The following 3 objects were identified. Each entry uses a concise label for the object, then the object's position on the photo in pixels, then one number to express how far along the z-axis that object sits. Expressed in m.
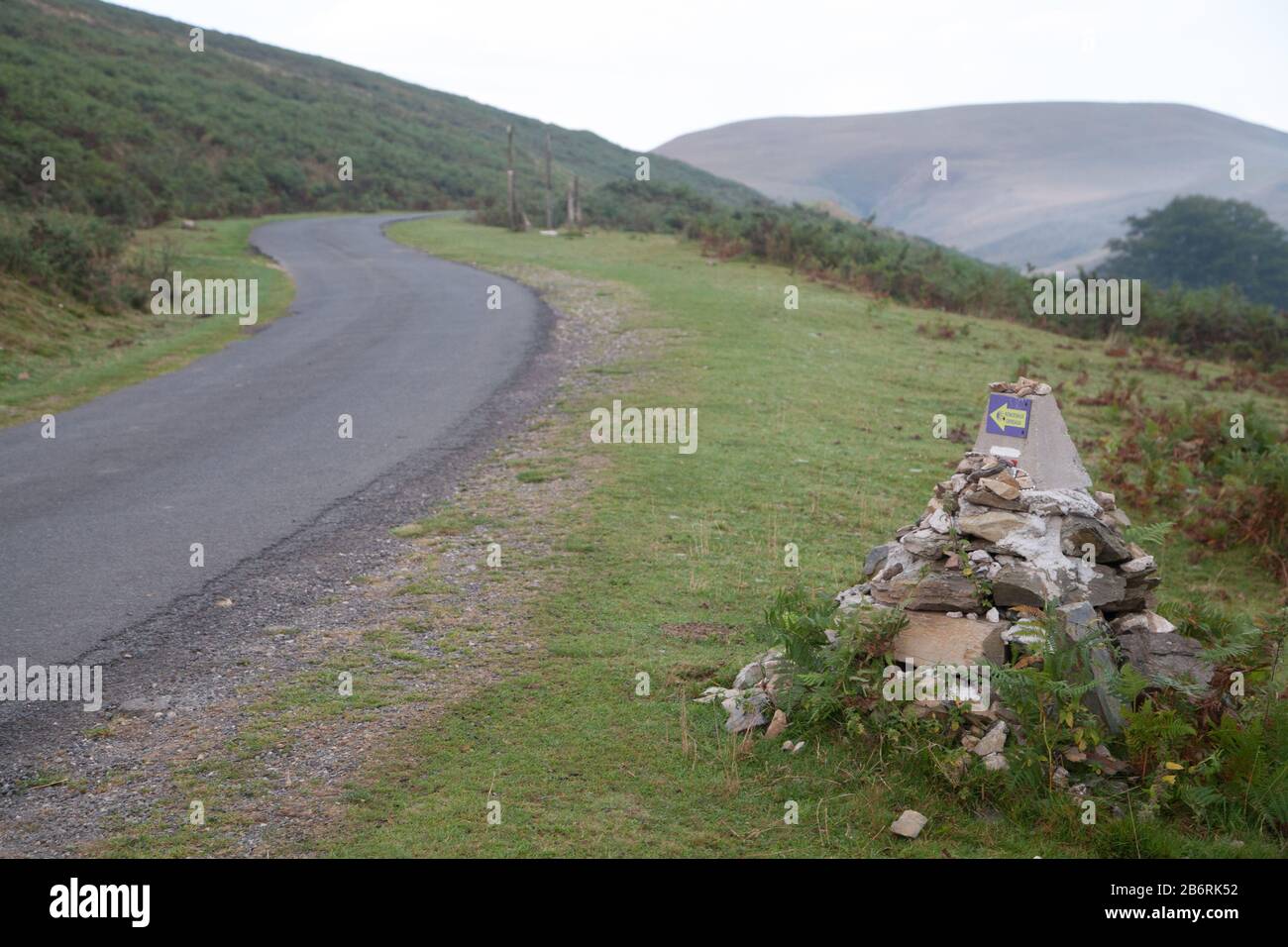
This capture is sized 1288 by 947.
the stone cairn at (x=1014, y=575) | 5.26
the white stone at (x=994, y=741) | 4.82
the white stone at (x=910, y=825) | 4.49
